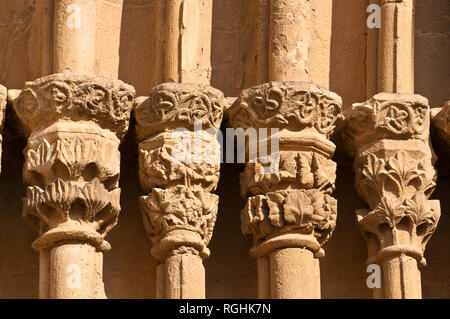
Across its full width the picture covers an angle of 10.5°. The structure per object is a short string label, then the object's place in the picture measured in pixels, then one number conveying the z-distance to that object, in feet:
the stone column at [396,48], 41.47
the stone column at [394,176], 40.37
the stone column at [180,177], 39.60
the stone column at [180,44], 41.11
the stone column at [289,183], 39.91
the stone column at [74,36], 40.70
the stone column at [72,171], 39.45
